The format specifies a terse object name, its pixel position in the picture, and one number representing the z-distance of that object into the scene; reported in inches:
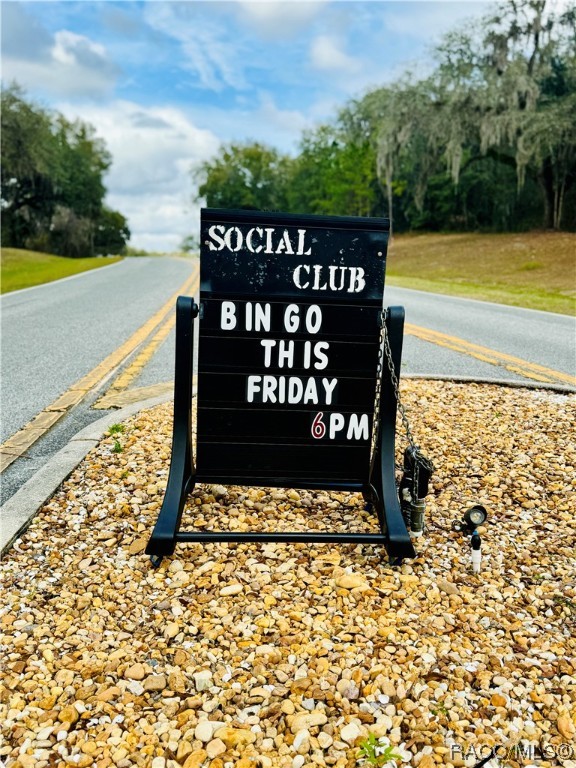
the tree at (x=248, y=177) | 2303.4
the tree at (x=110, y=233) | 2082.9
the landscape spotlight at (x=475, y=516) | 112.3
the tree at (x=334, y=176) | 1478.8
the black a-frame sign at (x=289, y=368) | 106.3
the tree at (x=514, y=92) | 967.0
